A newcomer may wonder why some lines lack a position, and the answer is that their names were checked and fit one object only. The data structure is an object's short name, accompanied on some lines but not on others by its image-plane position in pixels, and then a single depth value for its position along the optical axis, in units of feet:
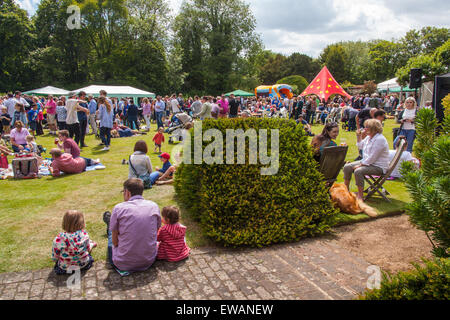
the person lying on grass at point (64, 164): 27.76
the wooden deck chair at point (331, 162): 18.31
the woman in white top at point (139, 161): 22.26
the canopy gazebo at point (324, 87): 88.22
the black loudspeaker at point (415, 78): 40.65
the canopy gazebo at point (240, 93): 128.36
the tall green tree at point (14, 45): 140.27
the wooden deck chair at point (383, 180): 18.83
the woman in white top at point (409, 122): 29.40
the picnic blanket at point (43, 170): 28.44
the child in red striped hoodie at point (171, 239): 13.06
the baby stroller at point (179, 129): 46.14
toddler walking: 38.48
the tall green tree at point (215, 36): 167.22
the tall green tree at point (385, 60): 192.65
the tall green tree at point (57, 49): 145.59
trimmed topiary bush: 14.15
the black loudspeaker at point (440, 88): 41.83
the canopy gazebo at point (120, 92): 89.04
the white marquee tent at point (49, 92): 94.63
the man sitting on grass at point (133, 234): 11.81
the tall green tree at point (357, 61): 214.77
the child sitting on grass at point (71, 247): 11.90
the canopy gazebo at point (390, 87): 113.19
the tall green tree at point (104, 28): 146.82
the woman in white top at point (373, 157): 19.21
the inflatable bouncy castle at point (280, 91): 124.57
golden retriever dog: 18.07
